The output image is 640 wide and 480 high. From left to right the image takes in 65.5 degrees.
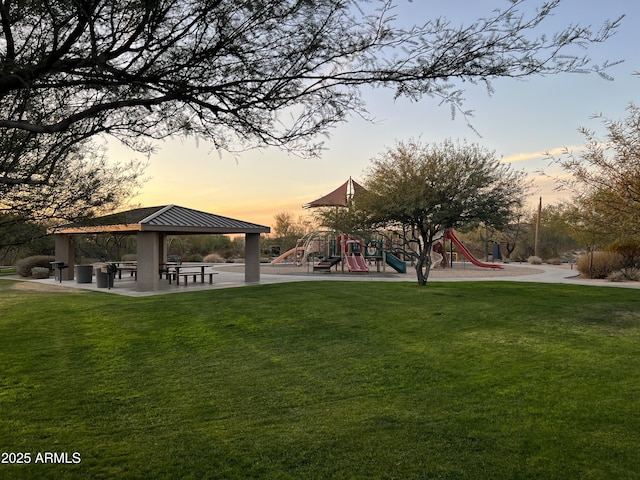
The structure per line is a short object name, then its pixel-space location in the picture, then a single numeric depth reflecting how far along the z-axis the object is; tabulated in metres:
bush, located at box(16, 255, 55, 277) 23.38
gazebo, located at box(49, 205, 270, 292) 16.41
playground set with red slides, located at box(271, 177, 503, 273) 26.89
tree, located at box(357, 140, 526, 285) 15.72
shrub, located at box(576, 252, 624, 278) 22.62
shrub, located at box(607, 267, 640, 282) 20.97
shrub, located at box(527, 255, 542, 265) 36.59
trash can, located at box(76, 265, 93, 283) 19.47
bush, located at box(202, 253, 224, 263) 38.06
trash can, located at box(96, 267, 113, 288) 17.59
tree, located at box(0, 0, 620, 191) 2.88
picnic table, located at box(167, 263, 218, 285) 18.03
